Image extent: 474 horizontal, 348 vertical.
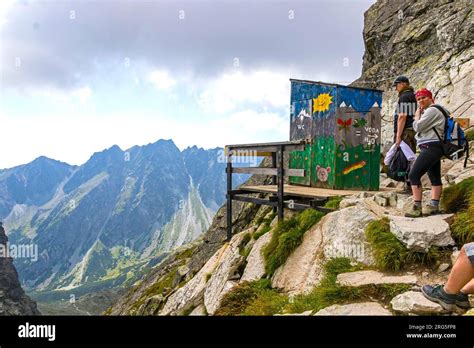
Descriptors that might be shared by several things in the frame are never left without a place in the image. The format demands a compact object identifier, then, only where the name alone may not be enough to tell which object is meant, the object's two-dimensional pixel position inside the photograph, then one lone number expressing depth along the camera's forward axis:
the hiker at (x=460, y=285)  5.01
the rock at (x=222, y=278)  9.65
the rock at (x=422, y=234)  6.73
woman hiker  7.68
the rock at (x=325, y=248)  7.83
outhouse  13.98
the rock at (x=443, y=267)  6.43
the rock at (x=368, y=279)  6.32
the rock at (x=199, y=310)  10.21
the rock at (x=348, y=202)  9.47
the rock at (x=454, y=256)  6.49
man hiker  9.30
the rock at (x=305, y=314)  6.23
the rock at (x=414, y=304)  5.24
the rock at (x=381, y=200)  9.24
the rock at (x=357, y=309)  5.66
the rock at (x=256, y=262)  9.75
